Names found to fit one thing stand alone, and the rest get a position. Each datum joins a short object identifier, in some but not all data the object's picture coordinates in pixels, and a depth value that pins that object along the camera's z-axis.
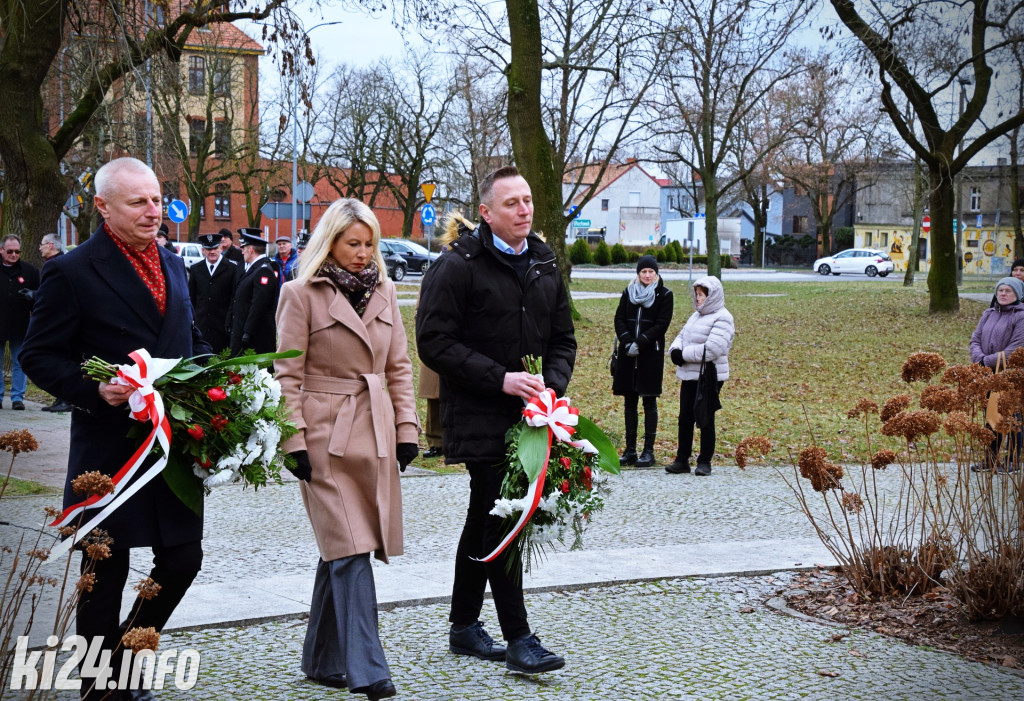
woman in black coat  10.88
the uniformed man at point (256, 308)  13.01
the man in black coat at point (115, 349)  3.94
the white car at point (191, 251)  40.53
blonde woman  4.32
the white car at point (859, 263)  59.72
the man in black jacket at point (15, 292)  13.59
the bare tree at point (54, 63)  9.52
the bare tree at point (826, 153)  36.87
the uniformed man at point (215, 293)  14.05
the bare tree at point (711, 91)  26.19
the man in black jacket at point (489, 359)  4.79
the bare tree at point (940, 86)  14.24
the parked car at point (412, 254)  47.16
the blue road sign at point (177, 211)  30.78
